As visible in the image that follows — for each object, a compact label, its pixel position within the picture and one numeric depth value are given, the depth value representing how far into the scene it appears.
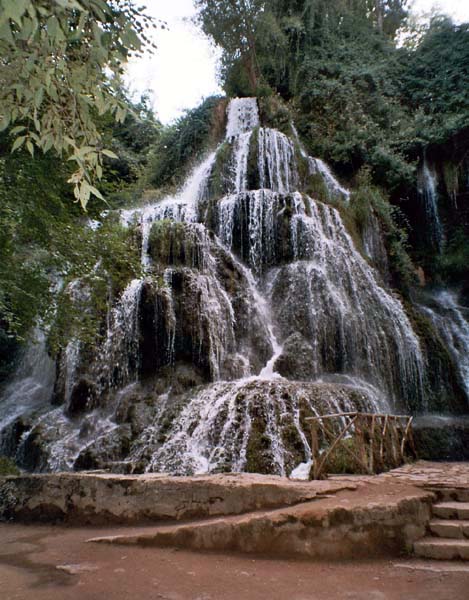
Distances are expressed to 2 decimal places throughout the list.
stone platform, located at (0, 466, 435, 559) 3.77
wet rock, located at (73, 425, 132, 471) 8.17
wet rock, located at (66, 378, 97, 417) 9.96
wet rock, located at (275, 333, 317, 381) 10.53
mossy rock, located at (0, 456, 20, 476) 7.26
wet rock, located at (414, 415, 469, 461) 9.14
